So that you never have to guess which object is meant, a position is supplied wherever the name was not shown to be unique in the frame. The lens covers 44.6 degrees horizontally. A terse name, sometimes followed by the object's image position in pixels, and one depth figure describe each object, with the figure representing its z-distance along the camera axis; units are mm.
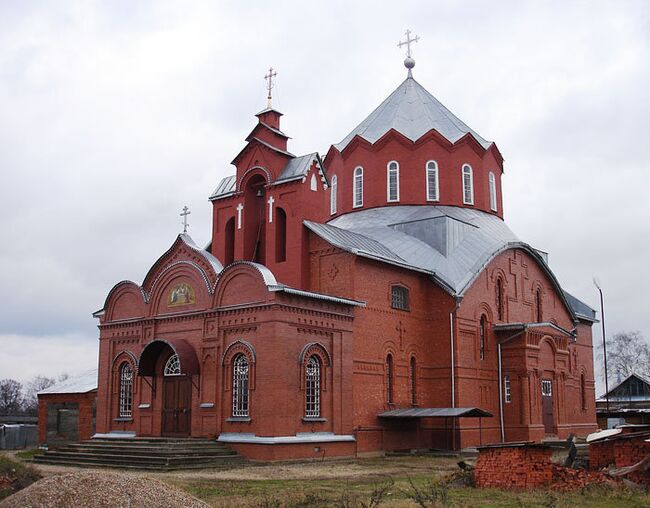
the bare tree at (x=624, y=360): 65188
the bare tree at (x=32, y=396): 74975
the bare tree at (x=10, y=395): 72244
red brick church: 20672
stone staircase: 18503
